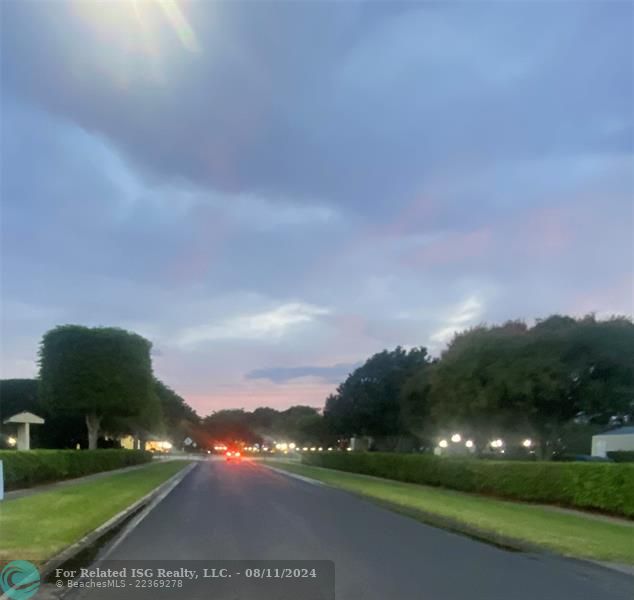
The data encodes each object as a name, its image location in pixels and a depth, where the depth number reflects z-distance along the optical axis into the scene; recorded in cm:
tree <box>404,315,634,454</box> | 3459
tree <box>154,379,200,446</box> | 11141
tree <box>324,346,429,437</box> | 6594
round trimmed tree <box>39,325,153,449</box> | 5066
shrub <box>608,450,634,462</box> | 4508
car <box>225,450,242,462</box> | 8788
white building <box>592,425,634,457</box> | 6145
